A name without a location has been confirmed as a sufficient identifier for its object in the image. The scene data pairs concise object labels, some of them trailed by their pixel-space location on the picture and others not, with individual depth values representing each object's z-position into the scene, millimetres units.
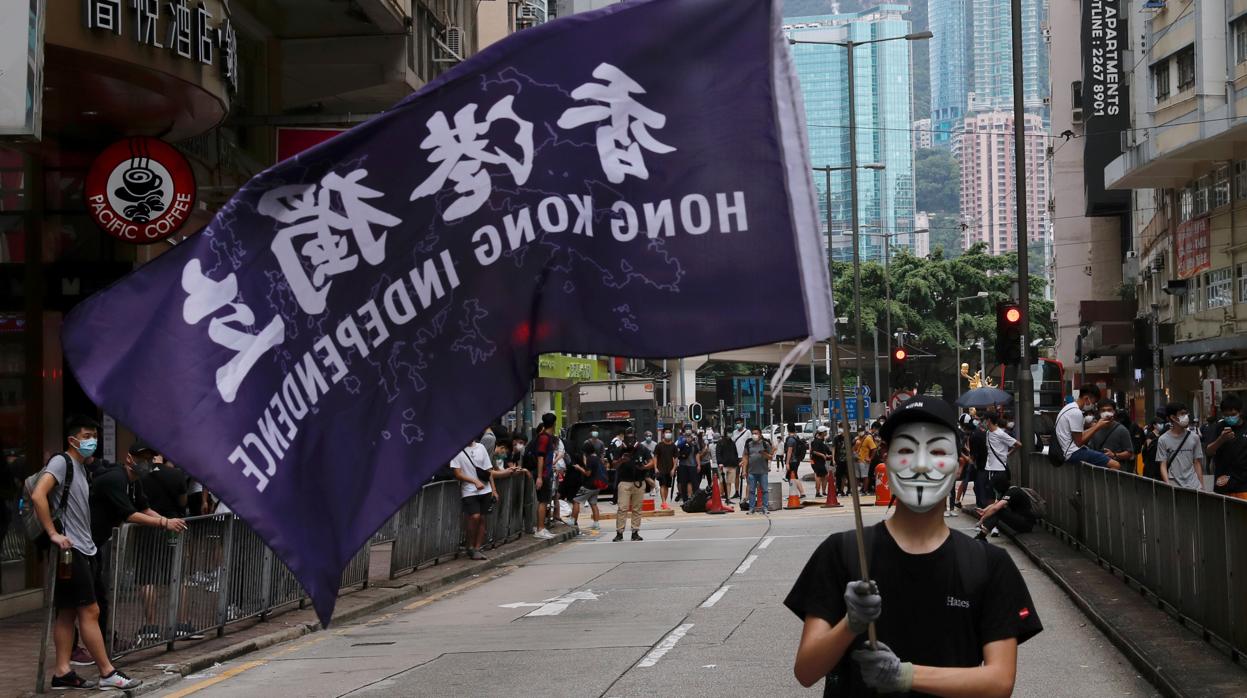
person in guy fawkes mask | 4242
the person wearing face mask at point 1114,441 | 20219
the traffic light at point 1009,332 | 23688
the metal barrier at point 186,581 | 12586
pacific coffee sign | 16766
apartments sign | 54438
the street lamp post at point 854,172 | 46438
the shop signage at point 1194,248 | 43688
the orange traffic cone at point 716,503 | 34481
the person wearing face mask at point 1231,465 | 16516
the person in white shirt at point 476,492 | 21875
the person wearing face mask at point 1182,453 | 17844
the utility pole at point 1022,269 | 24297
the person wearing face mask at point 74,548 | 11156
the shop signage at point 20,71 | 12578
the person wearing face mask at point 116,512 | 11875
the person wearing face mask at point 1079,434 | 19859
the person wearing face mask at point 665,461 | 36406
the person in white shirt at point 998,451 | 23147
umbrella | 33219
